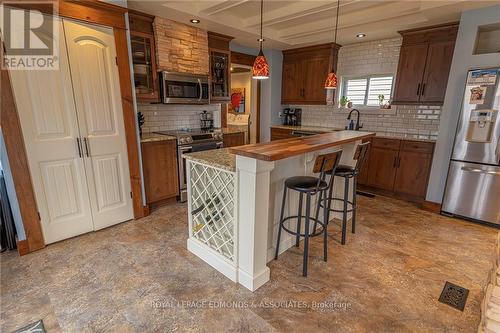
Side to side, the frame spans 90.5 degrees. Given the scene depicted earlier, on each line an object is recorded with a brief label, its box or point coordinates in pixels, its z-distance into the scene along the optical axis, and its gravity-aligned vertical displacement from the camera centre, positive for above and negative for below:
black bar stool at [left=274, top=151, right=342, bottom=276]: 2.03 -0.62
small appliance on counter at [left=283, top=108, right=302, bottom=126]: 5.50 -0.13
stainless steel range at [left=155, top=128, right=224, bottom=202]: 3.56 -0.50
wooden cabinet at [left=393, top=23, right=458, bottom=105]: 3.49 +0.70
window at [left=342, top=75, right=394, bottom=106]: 4.38 +0.41
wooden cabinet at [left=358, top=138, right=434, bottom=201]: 3.64 -0.84
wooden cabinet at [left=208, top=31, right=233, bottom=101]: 4.06 +0.72
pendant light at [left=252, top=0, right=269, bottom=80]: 2.44 +0.41
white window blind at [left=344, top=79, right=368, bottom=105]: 4.67 +0.39
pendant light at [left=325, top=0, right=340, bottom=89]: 3.03 +0.36
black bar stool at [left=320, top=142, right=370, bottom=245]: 2.52 -0.62
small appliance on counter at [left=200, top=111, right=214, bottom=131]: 4.43 -0.21
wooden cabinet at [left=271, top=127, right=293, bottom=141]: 5.07 -0.48
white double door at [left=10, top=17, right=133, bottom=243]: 2.33 -0.25
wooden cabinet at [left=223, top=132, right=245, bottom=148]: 4.25 -0.51
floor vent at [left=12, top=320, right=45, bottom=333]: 1.61 -1.42
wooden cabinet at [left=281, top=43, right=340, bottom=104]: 4.74 +0.76
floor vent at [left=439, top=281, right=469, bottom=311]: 1.87 -1.40
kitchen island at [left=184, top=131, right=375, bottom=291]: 1.83 -0.76
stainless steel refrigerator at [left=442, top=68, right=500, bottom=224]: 2.89 -0.48
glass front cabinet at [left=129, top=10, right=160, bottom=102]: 3.20 +0.67
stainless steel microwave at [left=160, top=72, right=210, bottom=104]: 3.47 +0.29
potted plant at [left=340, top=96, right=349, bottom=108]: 4.86 +0.19
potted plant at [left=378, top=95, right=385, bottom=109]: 4.40 +0.19
